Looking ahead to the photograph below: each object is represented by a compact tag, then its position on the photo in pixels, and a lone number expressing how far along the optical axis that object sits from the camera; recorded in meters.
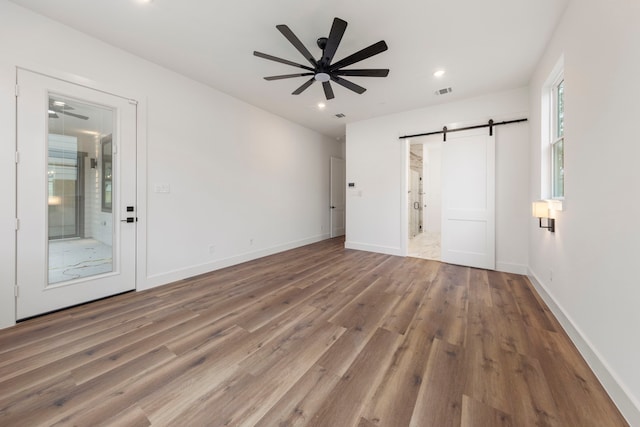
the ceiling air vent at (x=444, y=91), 3.90
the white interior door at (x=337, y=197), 7.07
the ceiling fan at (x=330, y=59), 2.09
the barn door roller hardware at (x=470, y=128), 3.90
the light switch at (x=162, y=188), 3.32
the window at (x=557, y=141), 2.74
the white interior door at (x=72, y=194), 2.37
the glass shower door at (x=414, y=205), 6.94
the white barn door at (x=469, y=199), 4.07
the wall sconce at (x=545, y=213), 2.61
